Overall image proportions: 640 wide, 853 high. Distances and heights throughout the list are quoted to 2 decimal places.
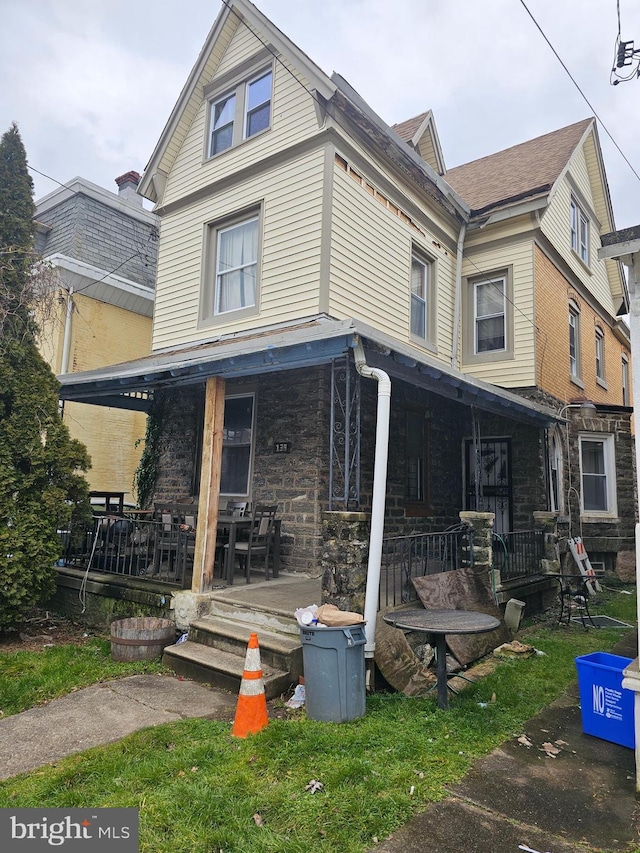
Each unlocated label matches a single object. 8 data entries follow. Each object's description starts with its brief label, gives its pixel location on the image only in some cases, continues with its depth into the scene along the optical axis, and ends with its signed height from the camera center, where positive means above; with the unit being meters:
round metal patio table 4.47 -1.03
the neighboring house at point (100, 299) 12.58 +4.61
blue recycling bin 4.10 -1.48
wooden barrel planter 5.94 -1.60
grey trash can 4.36 -1.41
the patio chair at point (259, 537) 7.44 -0.61
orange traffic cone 4.11 -1.58
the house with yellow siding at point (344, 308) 8.23 +3.43
